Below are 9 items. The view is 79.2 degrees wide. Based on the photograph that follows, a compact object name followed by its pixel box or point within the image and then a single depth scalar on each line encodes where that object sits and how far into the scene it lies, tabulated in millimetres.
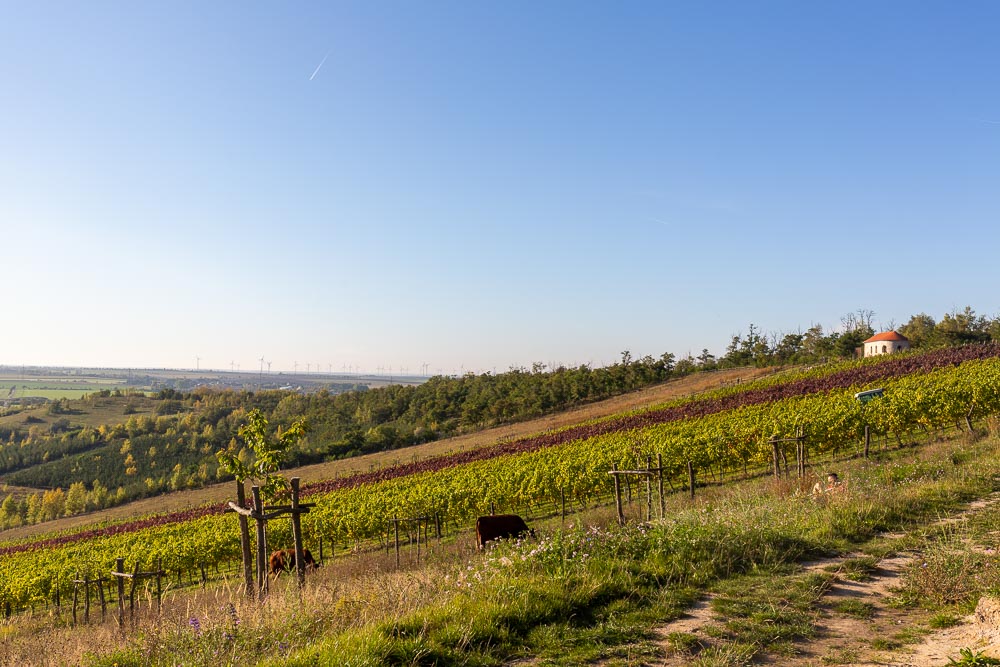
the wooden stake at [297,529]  9844
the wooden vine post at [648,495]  12456
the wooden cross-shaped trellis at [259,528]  9508
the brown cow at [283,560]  15167
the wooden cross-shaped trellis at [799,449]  17816
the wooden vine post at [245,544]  9372
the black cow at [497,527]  15391
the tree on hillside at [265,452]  10672
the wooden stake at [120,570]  15525
